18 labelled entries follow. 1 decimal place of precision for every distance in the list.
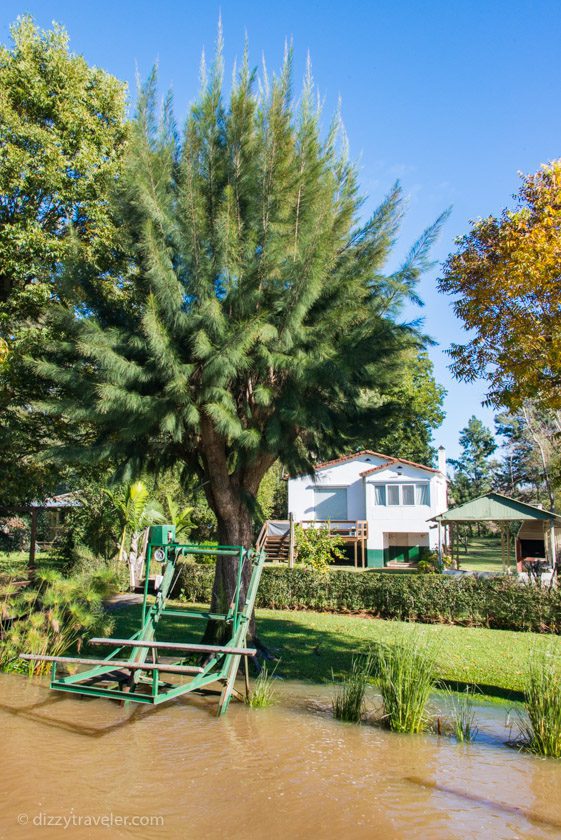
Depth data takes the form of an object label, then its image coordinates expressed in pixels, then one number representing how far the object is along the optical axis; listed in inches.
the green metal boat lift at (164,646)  241.3
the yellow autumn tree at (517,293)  303.0
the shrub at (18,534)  1231.1
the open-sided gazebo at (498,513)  905.5
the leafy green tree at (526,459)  1455.5
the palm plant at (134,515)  812.6
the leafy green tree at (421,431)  1737.2
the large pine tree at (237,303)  320.8
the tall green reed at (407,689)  237.3
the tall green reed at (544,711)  213.6
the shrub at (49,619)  313.7
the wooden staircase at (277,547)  1169.4
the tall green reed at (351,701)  253.2
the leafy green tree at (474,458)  2819.9
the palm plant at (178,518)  888.9
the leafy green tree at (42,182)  452.4
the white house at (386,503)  1381.6
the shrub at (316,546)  875.3
